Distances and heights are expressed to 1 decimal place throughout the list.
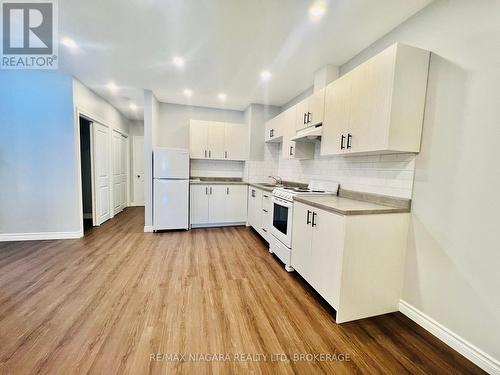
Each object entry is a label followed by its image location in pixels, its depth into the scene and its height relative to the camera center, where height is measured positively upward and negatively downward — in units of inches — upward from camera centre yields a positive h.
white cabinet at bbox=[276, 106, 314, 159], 126.7 +16.0
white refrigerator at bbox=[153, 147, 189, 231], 151.8 -17.3
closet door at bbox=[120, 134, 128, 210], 228.1 -10.3
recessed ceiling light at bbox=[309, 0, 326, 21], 68.2 +55.4
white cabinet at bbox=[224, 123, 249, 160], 176.1 +22.2
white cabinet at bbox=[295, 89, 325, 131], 100.7 +31.4
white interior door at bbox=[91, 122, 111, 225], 163.9 -8.4
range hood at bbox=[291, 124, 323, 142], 101.4 +19.0
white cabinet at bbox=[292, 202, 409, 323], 65.5 -29.6
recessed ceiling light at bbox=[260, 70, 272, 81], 118.5 +55.3
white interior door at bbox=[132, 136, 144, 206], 249.4 -5.5
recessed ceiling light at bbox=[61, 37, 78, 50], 93.4 +54.7
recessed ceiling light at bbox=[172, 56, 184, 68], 105.9 +54.7
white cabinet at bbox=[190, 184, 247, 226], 165.0 -30.5
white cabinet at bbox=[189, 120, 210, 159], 168.4 +22.3
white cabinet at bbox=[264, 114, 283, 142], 146.1 +28.8
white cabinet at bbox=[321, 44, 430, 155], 64.3 +24.5
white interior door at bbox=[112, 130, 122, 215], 202.8 -9.4
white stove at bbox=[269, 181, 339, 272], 99.5 -24.2
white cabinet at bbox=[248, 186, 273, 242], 129.0 -29.4
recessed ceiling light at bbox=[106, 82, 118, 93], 142.6 +53.9
